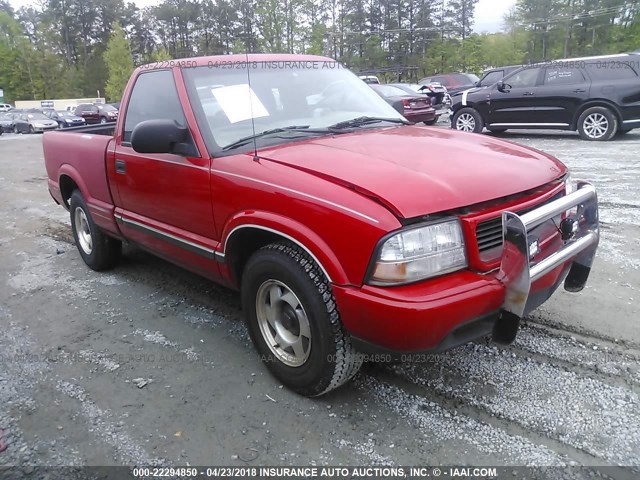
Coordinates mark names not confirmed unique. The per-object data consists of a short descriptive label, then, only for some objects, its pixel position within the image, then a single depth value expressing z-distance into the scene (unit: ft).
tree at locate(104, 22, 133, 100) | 169.25
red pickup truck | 7.32
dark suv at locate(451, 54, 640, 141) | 33.86
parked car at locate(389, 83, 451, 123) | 65.10
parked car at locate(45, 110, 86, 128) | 104.07
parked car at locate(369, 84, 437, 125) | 48.52
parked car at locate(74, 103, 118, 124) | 102.22
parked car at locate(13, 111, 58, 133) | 100.89
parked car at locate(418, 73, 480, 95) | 77.51
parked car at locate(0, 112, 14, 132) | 105.29
